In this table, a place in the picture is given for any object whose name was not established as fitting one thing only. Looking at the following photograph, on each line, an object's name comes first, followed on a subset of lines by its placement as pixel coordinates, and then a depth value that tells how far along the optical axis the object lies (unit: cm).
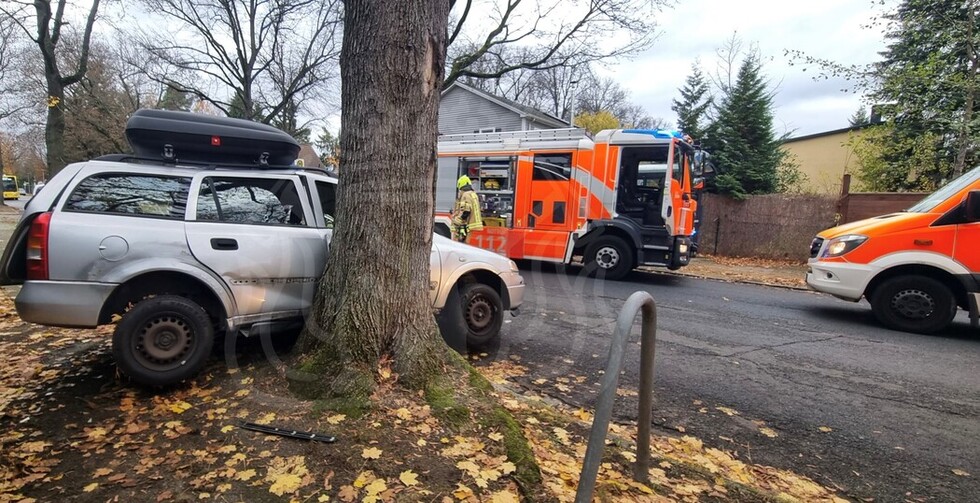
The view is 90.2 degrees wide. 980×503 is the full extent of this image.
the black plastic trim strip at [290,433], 272
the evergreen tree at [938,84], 1130
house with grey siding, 2441
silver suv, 328
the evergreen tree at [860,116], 3109
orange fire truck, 981
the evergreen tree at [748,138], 1898
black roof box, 395
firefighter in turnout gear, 931
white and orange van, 613
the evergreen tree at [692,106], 2778
